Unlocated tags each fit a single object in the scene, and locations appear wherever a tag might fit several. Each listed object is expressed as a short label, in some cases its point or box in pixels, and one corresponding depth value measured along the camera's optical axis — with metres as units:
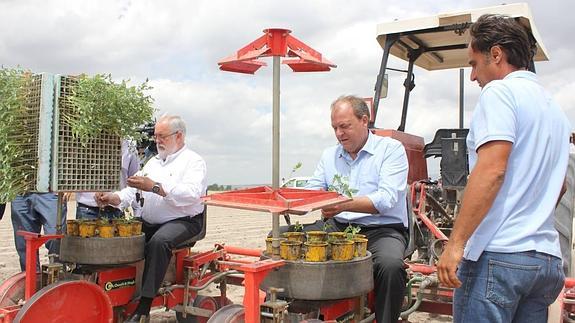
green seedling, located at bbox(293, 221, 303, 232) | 3.68
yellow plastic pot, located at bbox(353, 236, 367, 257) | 3.14
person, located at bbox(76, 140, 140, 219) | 4.83
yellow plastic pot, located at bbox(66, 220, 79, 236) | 4.04
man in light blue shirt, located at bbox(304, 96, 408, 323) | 3.55
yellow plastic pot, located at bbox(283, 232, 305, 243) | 3.20
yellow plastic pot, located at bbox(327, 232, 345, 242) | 3.17
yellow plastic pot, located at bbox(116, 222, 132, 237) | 4.06
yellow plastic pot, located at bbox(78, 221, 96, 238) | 3.99
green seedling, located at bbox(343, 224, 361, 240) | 3.22
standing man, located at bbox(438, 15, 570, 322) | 2.08
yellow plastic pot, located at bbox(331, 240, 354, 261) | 3.03
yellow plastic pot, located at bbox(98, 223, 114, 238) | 3.99
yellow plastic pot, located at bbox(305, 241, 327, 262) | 2.97
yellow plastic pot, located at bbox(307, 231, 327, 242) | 3.16
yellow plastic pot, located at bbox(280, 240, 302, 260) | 3.00
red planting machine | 2.92
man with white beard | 4.15
